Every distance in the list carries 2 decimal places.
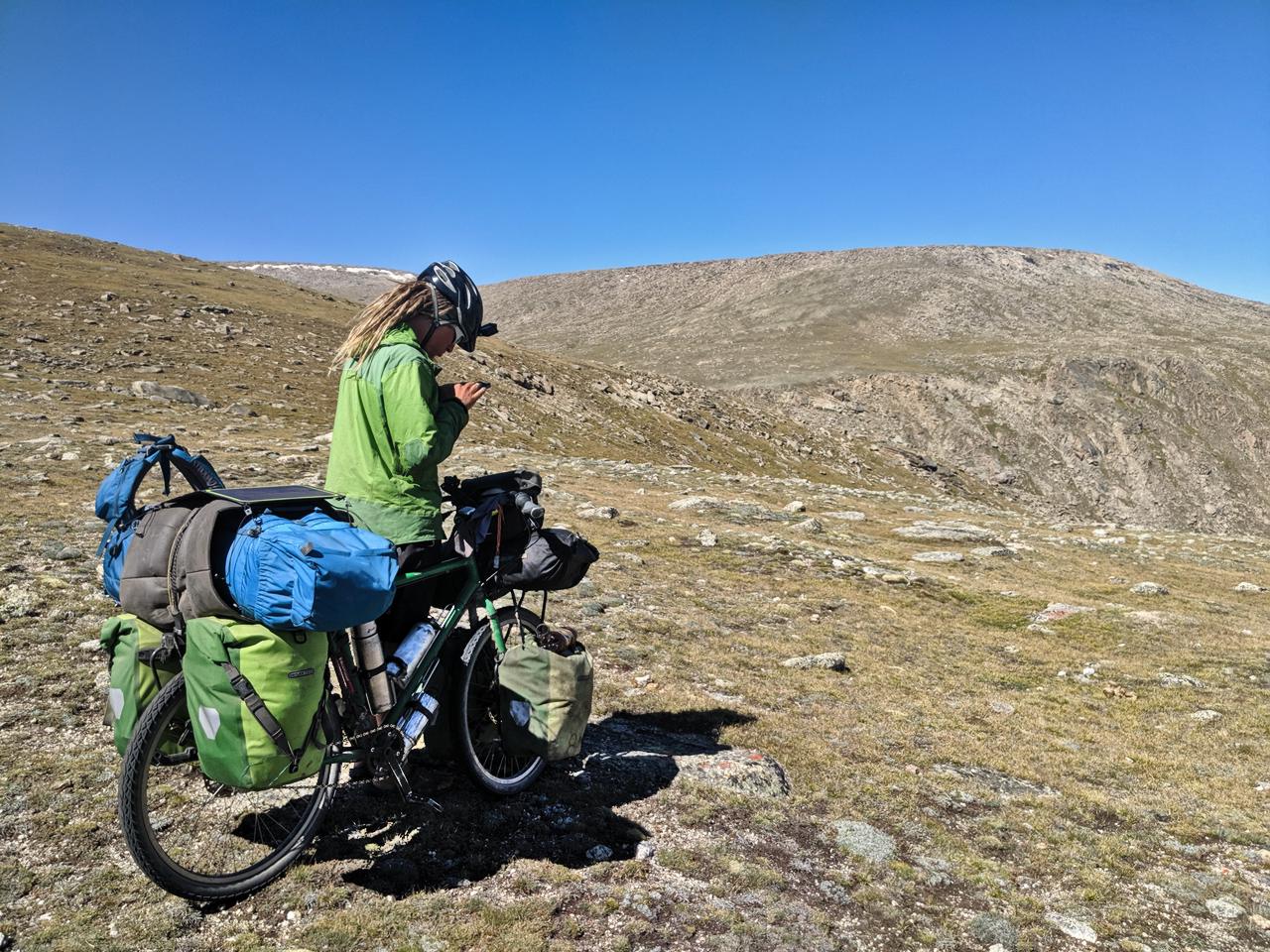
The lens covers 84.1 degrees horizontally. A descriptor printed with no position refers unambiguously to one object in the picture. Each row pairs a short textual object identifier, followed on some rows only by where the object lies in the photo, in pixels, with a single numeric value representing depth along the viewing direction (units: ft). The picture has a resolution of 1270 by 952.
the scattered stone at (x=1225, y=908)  16.48
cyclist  14.30
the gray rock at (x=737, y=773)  20.13
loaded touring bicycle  11.82
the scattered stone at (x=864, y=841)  17.80
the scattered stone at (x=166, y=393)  104.63
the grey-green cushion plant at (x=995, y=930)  14.90
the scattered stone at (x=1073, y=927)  15.33
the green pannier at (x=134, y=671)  12.80
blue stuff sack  11.46
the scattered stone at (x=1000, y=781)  22.76
